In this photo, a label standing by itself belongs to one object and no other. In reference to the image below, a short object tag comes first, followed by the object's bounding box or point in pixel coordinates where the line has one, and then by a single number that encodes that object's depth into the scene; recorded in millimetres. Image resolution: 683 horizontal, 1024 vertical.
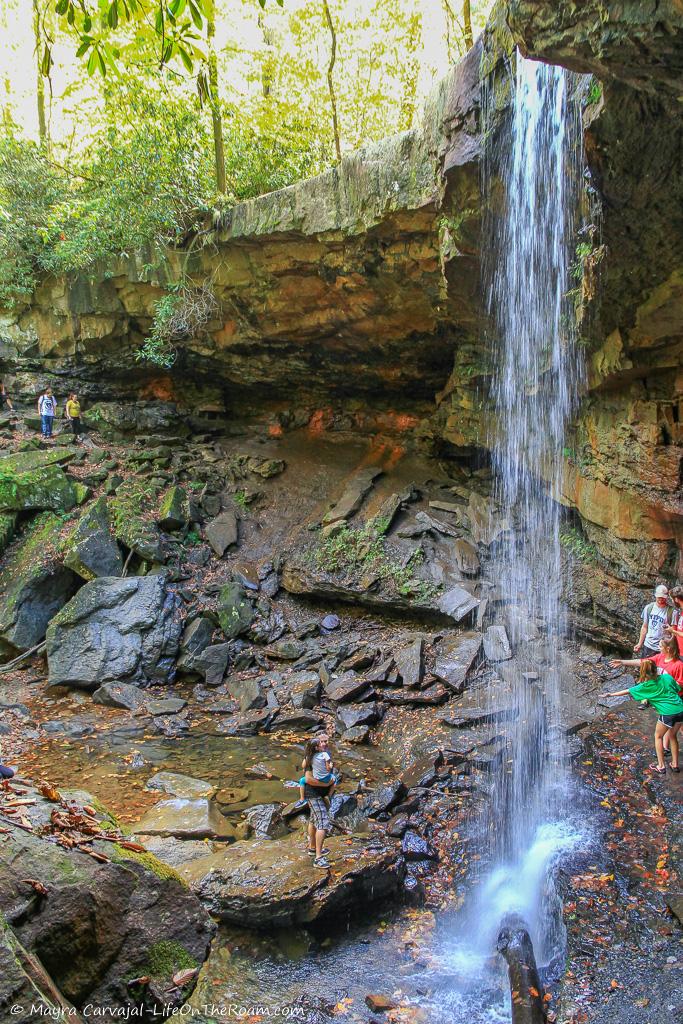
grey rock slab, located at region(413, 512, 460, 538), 12266
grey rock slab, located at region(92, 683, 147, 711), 10156
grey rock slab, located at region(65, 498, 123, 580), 11875
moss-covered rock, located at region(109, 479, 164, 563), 12664
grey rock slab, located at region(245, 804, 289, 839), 6717
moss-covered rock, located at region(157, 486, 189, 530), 13547
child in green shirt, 6113
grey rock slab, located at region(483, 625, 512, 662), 9594
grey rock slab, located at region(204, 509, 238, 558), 13727
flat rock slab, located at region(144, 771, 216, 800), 7586
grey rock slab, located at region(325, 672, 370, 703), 9766
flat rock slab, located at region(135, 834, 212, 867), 6031
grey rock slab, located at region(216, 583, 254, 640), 11914
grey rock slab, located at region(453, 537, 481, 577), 11469
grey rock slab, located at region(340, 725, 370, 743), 8883
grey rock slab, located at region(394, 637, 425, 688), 9727
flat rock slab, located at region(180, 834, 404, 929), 5184
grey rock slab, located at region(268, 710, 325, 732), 9383
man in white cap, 7199
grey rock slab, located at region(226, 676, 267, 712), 10117
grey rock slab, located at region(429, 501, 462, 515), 12708
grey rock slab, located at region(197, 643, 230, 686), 11023
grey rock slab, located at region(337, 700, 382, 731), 9156
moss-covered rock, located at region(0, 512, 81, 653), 11391
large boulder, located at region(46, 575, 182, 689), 10688
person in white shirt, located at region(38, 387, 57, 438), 15375
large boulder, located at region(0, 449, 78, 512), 12992
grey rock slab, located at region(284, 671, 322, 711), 9859
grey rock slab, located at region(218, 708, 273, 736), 9469
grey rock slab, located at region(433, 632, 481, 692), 9469
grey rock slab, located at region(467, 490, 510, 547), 11727
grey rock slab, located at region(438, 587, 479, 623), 10602
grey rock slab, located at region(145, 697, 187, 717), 10047
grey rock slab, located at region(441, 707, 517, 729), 8344
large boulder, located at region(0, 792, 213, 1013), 3113
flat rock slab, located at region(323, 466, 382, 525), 13188
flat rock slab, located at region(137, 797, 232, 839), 6570
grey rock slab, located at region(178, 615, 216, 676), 11125
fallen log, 4199
